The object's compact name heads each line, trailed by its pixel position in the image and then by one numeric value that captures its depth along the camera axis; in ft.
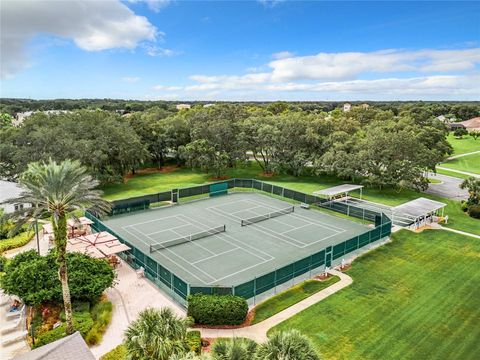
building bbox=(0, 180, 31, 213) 110.11
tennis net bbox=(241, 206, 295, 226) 111.84
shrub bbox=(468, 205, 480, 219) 117.80
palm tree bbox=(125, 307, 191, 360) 39.81
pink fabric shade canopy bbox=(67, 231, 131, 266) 77.77
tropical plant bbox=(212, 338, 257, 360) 36.06
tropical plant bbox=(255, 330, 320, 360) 35.45
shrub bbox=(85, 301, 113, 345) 54.34
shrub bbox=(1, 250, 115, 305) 58.23
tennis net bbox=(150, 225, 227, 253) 92.21
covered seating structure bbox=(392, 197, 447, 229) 105.19
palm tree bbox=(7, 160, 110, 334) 51.90
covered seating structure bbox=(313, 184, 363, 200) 126.03
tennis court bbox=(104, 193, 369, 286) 81.10
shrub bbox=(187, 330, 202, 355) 49.78
